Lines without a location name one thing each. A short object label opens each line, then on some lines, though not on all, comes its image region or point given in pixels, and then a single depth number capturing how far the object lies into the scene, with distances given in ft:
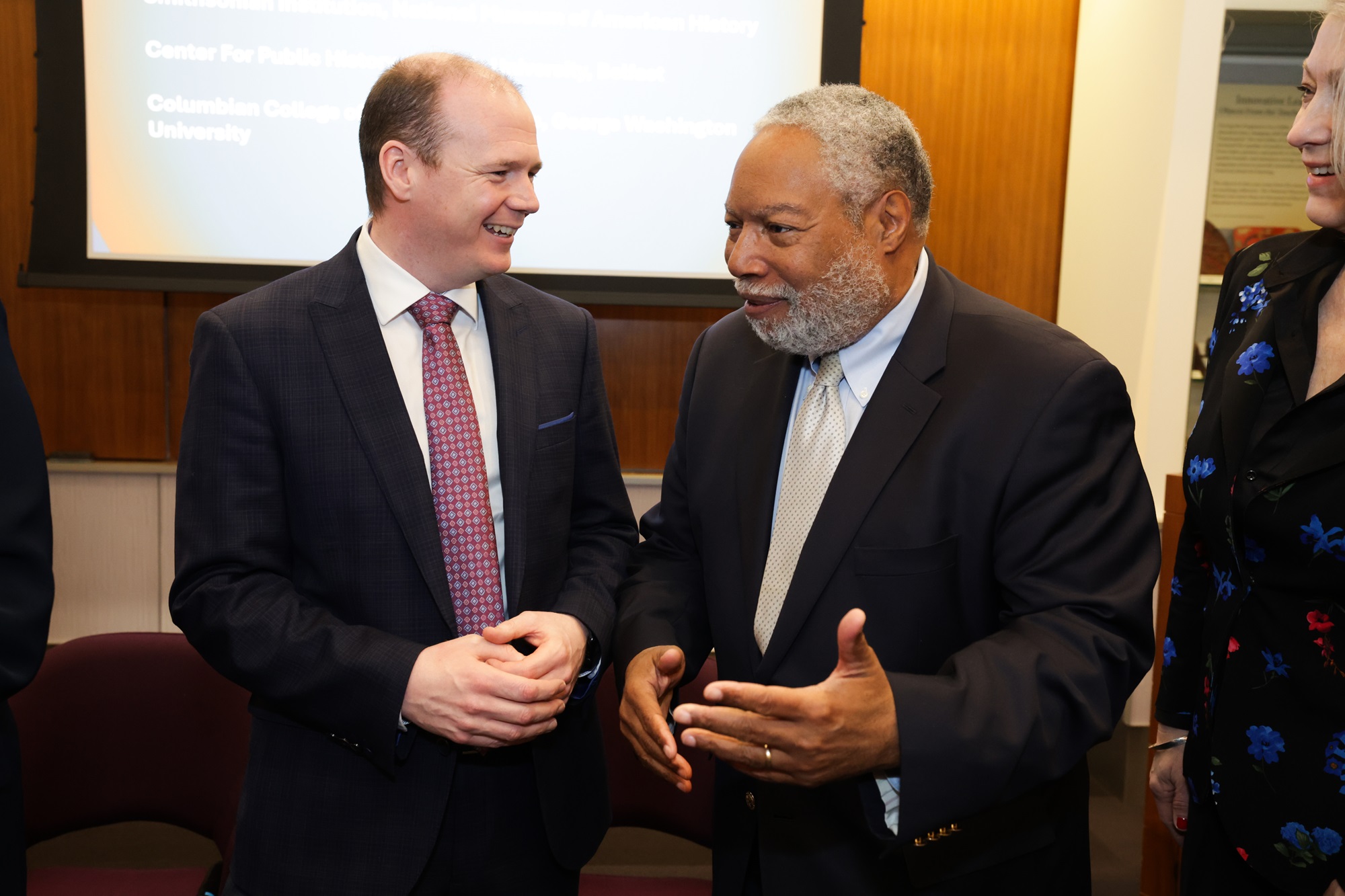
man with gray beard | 3.95
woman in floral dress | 4.51
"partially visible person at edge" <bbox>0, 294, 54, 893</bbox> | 4.41
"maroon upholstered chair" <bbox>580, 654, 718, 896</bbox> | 7.18
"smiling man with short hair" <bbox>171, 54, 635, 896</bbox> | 4.91
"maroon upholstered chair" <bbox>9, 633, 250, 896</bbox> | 7.16
